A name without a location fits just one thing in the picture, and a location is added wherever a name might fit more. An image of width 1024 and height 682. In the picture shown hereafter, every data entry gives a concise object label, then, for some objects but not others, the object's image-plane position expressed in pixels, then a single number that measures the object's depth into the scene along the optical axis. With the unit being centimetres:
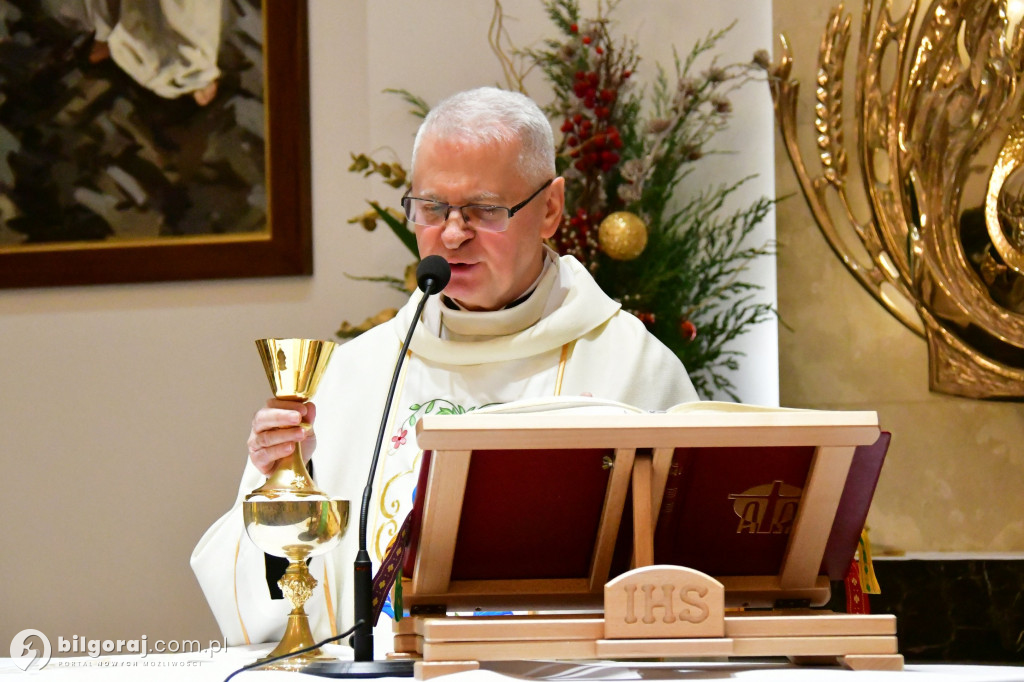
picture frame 862
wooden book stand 281
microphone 318
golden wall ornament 711
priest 524
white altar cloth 275
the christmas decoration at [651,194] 734
